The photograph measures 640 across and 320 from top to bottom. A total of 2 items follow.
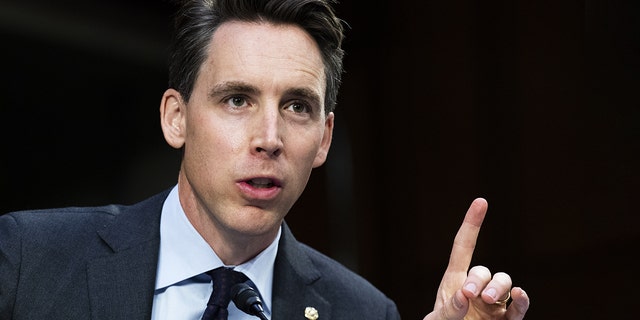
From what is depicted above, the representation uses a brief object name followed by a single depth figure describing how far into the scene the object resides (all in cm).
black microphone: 348
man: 354
